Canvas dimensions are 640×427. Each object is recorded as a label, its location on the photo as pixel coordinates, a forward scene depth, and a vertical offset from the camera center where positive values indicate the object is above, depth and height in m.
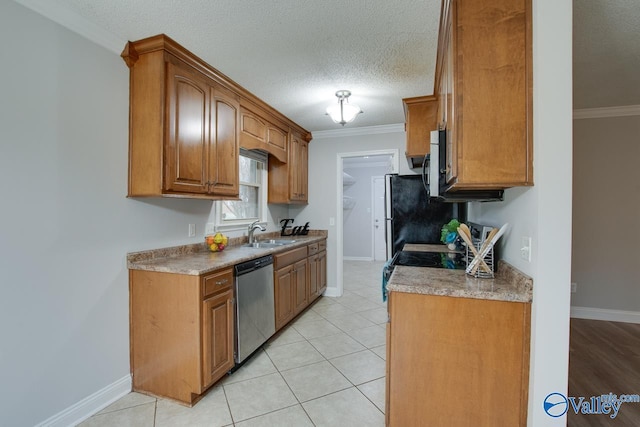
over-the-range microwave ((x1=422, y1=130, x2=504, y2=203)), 1.74 +0.19
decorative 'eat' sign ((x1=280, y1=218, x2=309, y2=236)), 4.36 -0.26
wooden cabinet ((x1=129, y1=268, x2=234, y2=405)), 1.96 -0.83
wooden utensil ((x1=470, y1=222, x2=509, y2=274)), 1.59 -0.18
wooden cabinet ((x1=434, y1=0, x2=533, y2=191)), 1.32 +0.54
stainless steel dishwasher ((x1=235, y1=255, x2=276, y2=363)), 2.33 -0.80
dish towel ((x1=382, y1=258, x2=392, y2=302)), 2.08 -0.44
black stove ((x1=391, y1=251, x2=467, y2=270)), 1.96 -0.35
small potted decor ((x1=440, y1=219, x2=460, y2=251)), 2.57 -0.21
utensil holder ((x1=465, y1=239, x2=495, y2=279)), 1.61 -0.29
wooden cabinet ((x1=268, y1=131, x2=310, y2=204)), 3.98 +0.47
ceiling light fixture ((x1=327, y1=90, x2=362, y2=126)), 3.04 +1.05
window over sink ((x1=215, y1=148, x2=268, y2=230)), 3.21 +0.16
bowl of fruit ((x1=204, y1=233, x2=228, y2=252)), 2.72 -0.28
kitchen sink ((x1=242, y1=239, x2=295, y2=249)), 3.30 -0.37
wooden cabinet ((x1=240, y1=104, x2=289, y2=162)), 3.01 +0.88
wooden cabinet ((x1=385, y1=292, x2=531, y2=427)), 1.35 -0.71
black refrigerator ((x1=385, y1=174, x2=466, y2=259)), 3.35 -0.02
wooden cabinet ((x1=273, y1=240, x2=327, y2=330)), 3.01 -0.80
